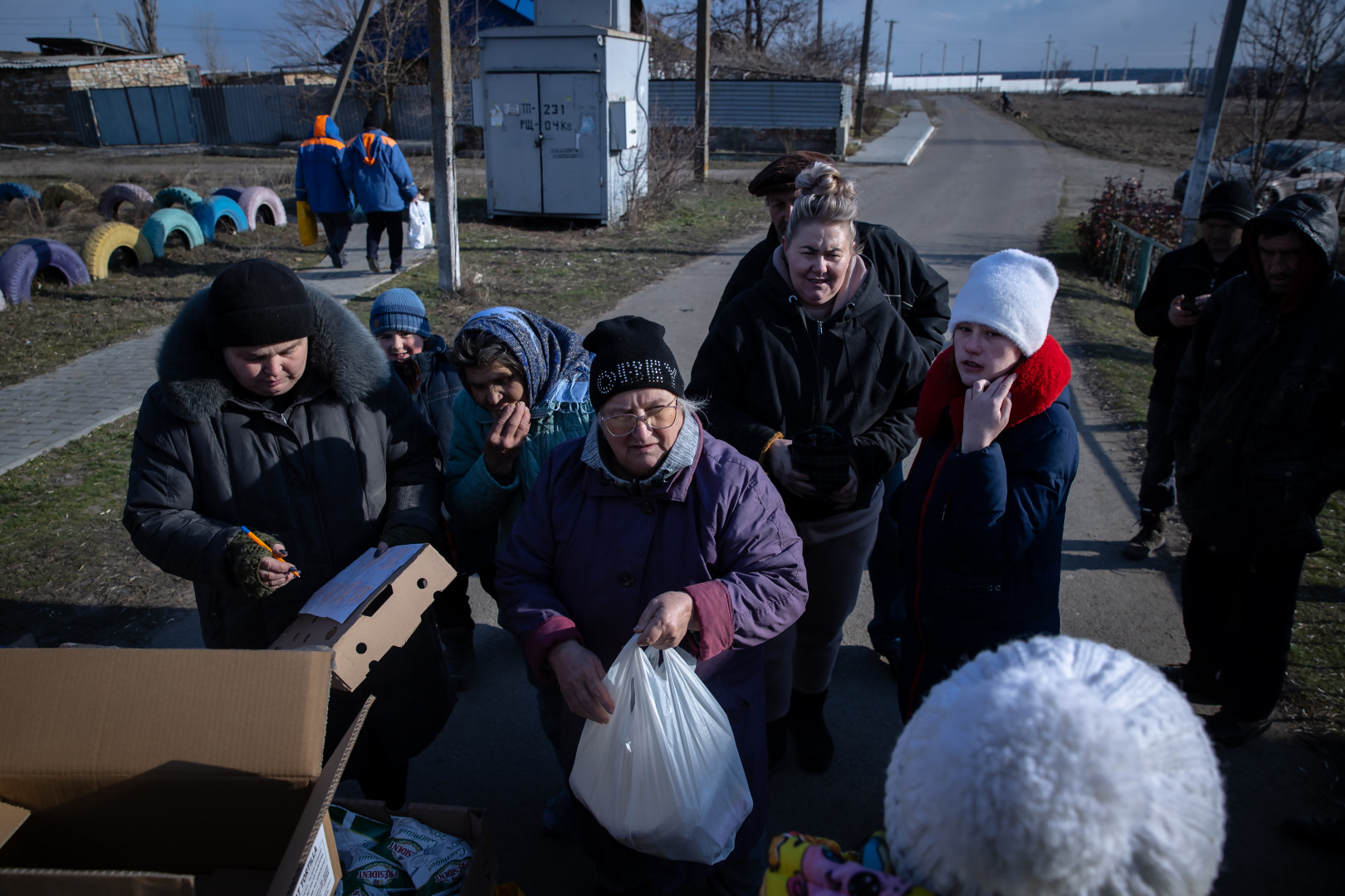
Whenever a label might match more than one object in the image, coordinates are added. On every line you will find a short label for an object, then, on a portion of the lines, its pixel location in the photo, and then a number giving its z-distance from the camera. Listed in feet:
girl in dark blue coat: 6.52
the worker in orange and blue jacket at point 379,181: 31.42
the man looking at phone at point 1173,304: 12.35
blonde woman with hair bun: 7.98
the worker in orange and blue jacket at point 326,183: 32.17
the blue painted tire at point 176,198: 40.22
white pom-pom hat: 2.99
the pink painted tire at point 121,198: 41.86
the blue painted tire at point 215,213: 38.50
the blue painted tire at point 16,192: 44.47
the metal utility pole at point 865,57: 109.29
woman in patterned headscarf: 7.99
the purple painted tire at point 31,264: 27.63
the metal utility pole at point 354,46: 36.19
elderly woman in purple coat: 6.31
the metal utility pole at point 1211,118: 23.24
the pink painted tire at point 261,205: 42.32
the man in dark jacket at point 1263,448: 8.51
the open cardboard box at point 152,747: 5.01
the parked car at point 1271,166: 30.07
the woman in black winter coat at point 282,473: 6.98
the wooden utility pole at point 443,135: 27.44
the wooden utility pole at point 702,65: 60.34
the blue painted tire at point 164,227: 34.09
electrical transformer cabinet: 41.34
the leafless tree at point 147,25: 134.92
